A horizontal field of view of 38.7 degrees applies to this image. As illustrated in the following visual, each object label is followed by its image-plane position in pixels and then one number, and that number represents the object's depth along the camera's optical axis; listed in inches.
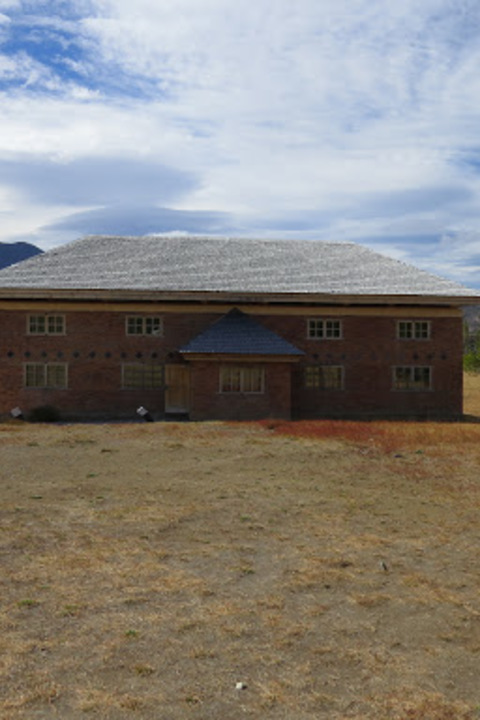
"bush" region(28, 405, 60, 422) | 1079.6
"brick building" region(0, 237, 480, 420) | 1065.5
